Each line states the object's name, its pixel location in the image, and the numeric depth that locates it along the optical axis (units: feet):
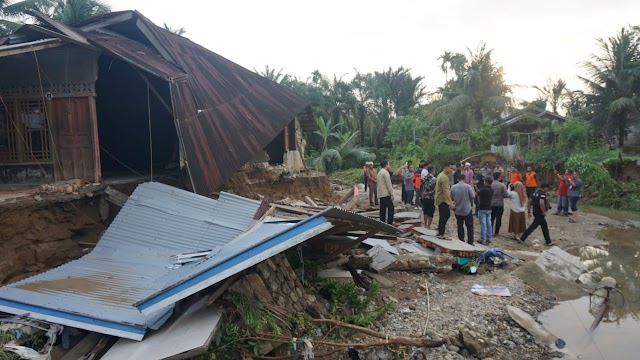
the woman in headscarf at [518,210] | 31.63
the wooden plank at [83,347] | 12.91
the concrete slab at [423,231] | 29.88
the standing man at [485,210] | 29.81
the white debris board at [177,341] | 11.99
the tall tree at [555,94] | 126.11
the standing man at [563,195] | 42.46
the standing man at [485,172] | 40.75
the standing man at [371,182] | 40.27
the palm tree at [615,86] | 76.84
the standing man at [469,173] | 38.19
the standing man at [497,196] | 31.65
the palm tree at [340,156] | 93.35
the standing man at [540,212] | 29.66
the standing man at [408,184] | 42.78
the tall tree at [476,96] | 94.22
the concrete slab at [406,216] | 34.76
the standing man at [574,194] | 41.86
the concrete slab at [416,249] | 26.61
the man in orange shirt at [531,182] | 38.86
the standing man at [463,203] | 28.09
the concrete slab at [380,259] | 22.84
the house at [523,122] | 88.63
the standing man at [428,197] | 30.76
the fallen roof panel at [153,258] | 13.29
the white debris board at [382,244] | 25.32
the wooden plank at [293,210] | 23.91
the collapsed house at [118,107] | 25.08
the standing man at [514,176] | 38.19
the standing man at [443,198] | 28.43
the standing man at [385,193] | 30.76
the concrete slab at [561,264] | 25.09
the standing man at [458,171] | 37.57
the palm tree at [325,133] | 94.38
